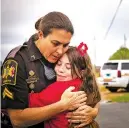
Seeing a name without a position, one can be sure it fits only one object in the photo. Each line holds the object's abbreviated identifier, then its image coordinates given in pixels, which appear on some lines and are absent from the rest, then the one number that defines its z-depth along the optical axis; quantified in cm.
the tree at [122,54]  2495
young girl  185
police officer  179
